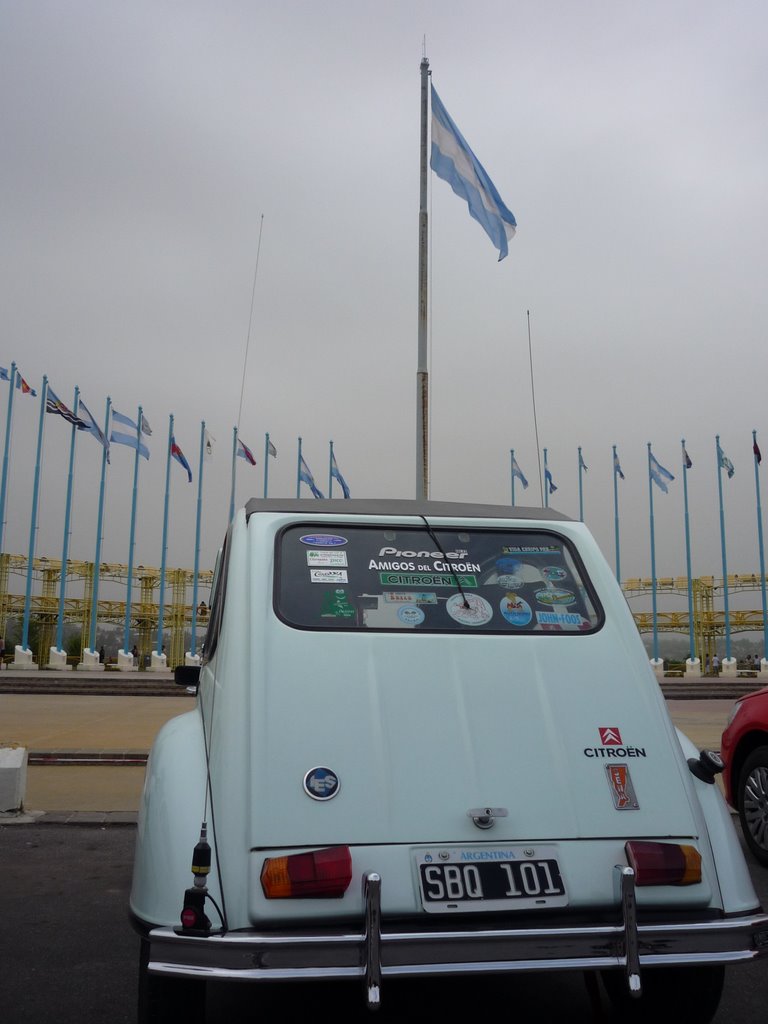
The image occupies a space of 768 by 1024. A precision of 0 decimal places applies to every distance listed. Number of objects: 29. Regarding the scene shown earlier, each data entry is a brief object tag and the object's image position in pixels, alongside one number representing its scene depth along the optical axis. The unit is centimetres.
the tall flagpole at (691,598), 4066
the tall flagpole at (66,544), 3556
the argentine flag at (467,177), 1380
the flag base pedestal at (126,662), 3697
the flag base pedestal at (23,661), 3541
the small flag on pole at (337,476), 3775
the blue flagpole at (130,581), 3678
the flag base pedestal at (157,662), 3916
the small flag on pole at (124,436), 3198
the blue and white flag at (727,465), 3878
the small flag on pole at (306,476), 3584
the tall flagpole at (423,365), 1188
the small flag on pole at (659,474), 3750
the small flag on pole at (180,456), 3494
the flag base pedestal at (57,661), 3719
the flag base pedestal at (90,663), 3647
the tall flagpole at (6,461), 3419
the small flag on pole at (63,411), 2983
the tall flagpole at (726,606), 3975
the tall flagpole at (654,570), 4094
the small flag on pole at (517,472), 3912
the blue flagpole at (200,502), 3797
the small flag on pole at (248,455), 3203
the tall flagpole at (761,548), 3848
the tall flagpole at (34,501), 3525
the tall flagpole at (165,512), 3631
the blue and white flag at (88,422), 3095
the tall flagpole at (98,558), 3572
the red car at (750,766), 612
